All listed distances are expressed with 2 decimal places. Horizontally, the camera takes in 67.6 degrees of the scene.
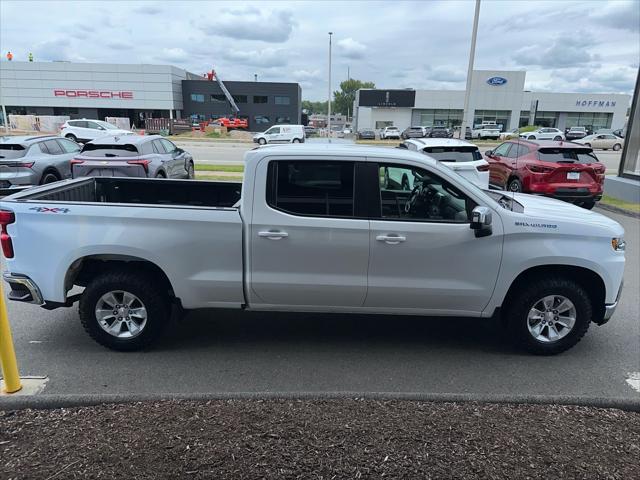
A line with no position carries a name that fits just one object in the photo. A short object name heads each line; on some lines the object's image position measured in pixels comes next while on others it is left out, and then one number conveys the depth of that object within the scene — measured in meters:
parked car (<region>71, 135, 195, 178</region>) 11.02
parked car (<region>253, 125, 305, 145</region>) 36.47
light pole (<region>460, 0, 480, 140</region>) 19.27
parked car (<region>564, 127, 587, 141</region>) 49.49
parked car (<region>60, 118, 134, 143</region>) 31.95
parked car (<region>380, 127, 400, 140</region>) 54.41
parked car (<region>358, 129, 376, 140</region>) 53.28
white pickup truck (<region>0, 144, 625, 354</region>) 4.07
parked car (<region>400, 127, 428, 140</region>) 51.66
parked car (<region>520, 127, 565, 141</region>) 44.06
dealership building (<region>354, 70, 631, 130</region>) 64.88
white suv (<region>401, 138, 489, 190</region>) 10.88
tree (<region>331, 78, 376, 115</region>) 133.88
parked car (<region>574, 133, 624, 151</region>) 41.28
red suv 11.28
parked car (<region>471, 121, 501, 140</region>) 54.25
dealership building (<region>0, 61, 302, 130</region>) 59.03
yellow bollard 3.31
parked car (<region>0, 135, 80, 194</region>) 11.64
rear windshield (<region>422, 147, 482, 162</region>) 11.12
